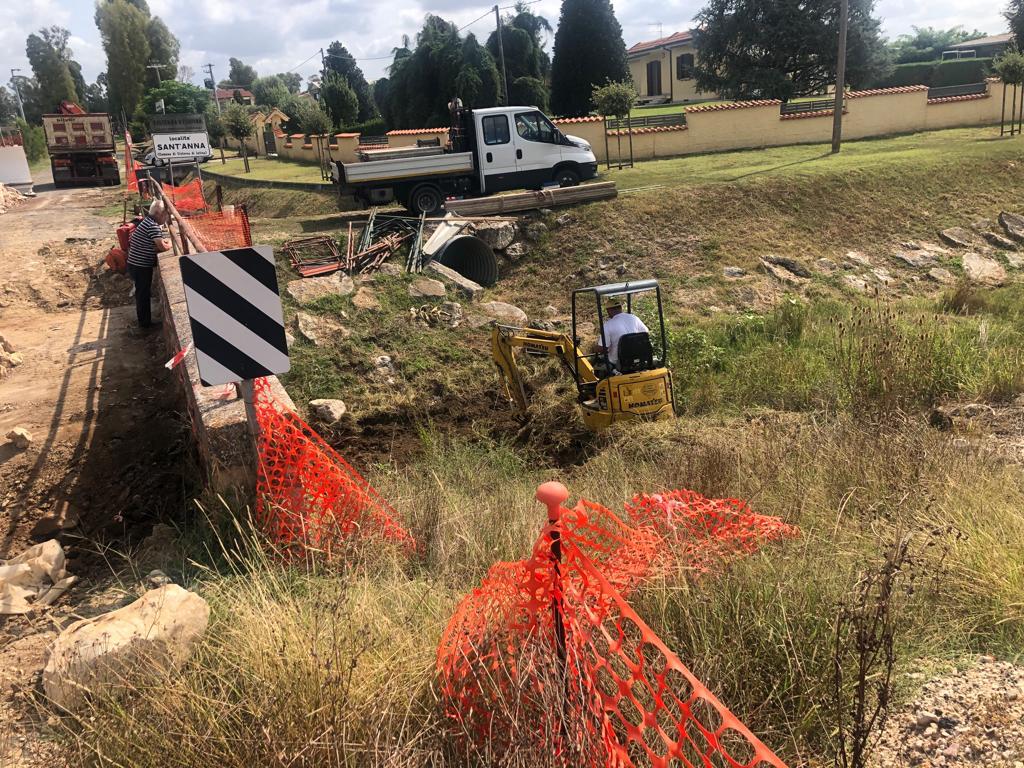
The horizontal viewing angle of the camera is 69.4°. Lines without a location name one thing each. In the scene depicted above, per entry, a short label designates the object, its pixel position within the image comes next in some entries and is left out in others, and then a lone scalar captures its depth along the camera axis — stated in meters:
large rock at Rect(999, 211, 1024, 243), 15.72
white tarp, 3.64
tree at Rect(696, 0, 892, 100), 33.78
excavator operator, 7.79
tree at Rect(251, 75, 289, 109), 69.12
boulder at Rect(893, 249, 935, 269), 14.64
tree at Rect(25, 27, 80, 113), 77.44
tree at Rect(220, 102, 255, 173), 33.50
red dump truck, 30.47
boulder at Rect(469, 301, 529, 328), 11.46
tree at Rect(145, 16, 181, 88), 70.50
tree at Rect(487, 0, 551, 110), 36.50
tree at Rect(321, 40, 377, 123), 62.83
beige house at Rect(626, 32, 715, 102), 51.50
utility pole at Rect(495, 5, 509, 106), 34.34
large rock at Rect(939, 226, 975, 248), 15.35
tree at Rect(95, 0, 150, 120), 68.06
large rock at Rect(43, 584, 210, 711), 2.66
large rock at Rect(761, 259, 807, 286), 13.72
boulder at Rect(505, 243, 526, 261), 14.48
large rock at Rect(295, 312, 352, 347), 10.04
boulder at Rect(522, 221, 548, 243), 14.83
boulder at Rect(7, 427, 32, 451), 5.90
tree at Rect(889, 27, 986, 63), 57.12
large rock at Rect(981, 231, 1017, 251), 15.37
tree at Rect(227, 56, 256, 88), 124.00
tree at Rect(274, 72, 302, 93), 108.50
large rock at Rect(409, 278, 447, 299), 11.53
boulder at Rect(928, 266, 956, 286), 14.08
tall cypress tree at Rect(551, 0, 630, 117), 35.34
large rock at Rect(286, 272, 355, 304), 10.88
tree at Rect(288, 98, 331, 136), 29.48
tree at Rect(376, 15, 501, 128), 33.19
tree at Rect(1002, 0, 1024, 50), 37.81
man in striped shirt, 9.59
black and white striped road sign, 3.83
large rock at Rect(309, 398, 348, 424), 8.37
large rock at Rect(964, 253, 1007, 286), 14.12
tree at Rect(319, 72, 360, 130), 36.34
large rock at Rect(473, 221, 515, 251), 14.33
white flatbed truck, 15.50
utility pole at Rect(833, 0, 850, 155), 20.56
